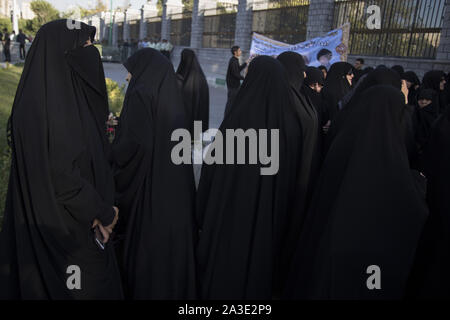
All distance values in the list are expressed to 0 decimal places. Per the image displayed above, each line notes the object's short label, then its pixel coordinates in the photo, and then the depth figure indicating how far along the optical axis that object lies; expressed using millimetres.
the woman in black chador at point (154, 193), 2164
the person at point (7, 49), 16547
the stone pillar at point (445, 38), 7895
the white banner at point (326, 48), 7504
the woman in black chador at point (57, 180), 1508
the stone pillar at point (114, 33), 34562
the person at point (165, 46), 18319
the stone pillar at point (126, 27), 30516
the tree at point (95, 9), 52306
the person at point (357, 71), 6863
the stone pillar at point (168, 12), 21500
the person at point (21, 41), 18500
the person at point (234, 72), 8055
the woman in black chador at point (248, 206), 2301
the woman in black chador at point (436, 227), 1907
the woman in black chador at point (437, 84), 5332
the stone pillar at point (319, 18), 10969
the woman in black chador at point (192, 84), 5492
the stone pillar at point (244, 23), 14375
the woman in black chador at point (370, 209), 1895
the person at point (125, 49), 23895
